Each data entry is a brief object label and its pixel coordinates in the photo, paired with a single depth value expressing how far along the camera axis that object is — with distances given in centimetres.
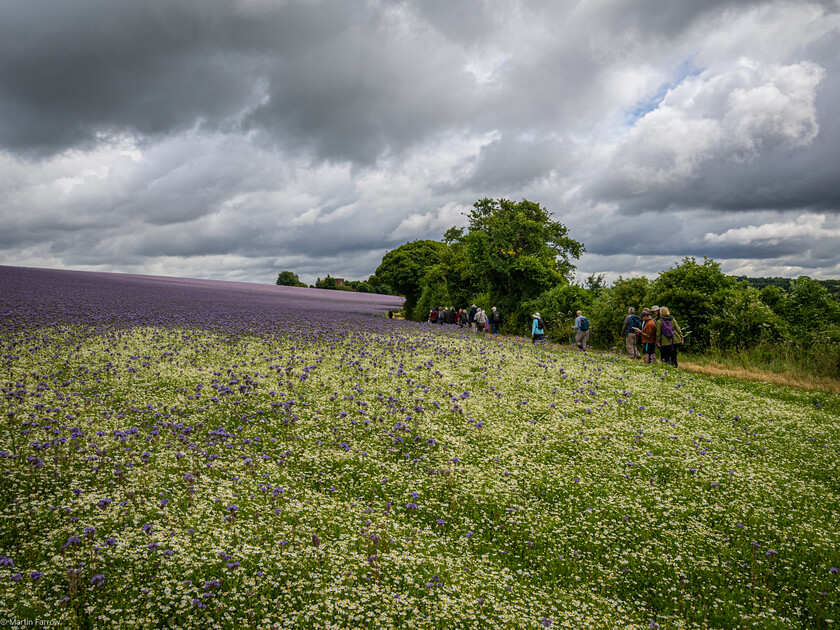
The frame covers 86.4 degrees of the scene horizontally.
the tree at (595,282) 3873
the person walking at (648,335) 2108
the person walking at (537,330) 2733
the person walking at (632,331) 2358
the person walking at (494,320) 3304
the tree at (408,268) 5406
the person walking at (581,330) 2548
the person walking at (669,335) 2069
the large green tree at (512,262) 3697
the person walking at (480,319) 3358
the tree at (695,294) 2556
